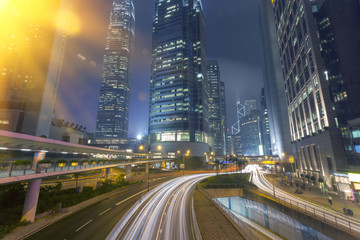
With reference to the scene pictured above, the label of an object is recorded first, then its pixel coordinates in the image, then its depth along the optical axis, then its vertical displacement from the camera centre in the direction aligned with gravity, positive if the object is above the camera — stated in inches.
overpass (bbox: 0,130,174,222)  661.9 -54.2
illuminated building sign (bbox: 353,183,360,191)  1295.5 -236.1
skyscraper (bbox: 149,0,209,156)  4857.3 +2410.7
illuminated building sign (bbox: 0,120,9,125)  2480.3 +520.5
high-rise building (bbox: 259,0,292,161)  4616.1 +2232.7
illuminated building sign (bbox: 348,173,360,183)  1325.0 -168.3
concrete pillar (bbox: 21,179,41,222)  799.2 -222.6
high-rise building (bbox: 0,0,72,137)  2630.4 +1804.5
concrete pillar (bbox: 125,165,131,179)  2410.1 -216.2
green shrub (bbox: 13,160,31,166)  689.0 -25.2
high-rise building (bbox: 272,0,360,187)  1708.9 +924.5
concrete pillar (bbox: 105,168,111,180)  1867.1 -200.1
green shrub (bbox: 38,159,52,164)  817.5 -24.2
